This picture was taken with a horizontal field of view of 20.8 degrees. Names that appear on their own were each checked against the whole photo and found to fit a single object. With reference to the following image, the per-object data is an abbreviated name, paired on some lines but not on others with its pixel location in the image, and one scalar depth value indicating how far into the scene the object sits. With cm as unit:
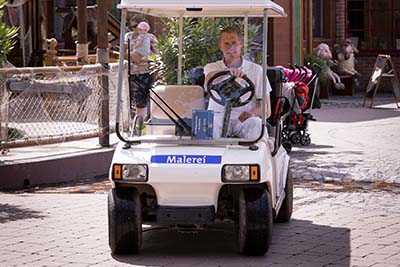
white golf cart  786
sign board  2217
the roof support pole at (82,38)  1548
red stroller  1369
